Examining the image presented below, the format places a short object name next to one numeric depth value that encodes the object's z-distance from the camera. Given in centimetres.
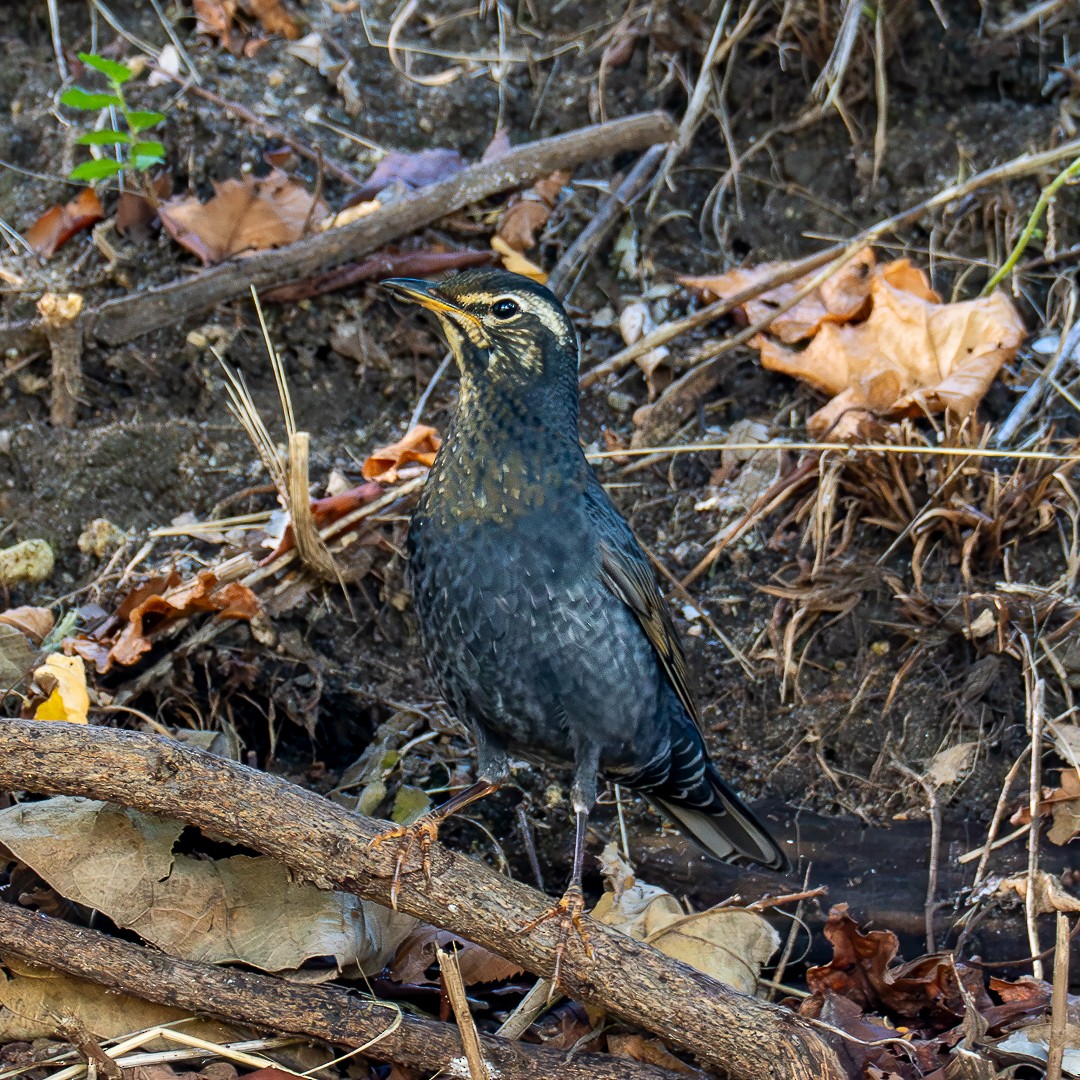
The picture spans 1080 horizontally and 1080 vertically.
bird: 694
